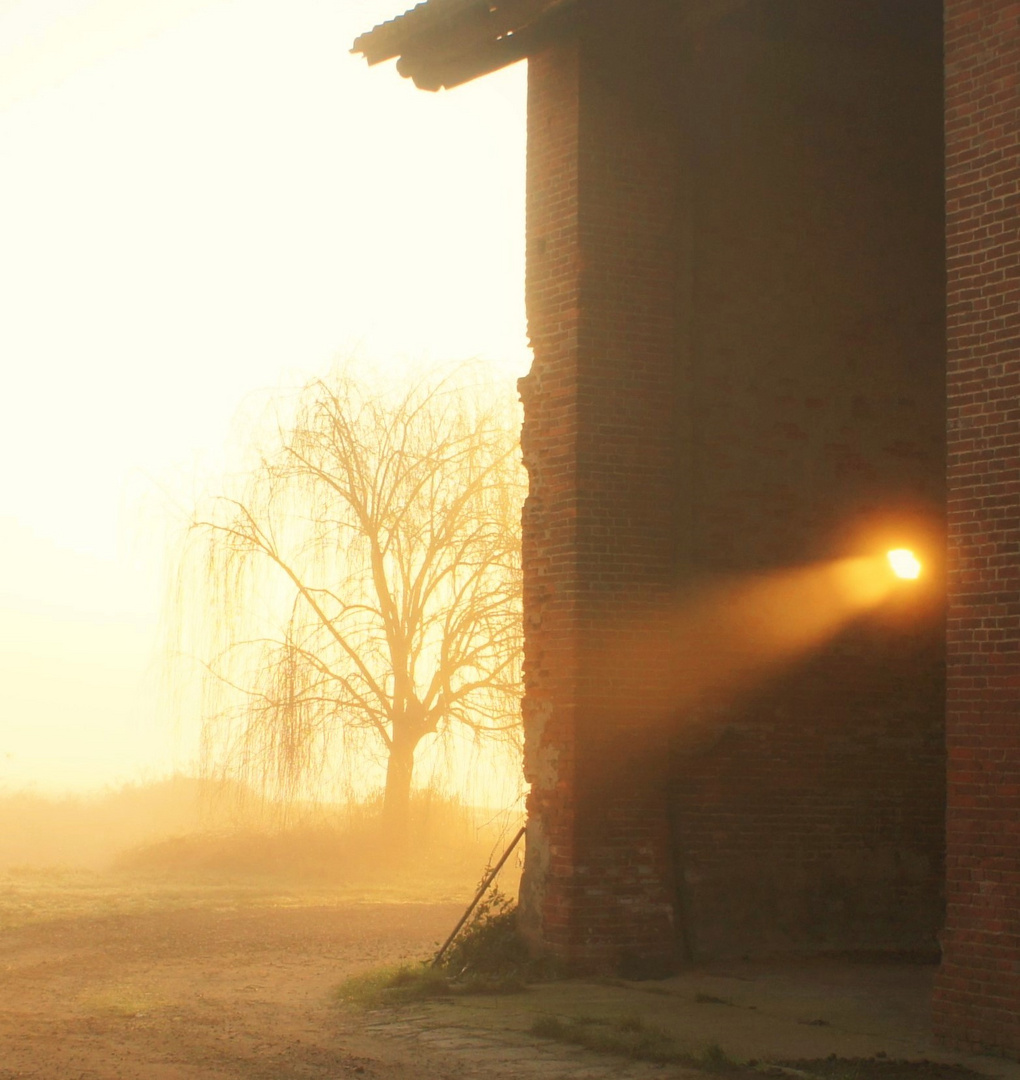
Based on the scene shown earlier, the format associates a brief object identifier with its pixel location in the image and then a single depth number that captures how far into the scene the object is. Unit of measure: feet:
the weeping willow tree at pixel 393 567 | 66.99
